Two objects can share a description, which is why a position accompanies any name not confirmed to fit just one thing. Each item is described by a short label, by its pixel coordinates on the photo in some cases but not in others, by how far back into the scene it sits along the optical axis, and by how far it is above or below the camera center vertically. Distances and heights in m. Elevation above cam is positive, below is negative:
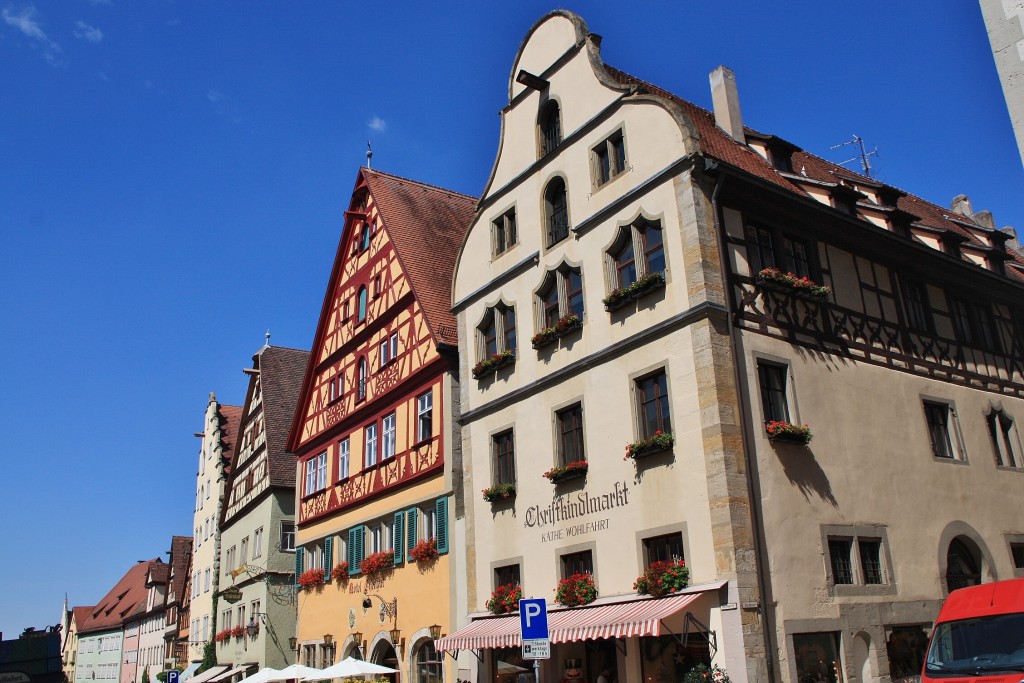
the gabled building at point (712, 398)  14.91 +4.41
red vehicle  9.94 +0.00
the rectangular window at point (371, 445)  26.42 +5.92
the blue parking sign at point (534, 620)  11.25 +0.44
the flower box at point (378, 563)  23.97 +2.53
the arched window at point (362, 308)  28.31 +10.24
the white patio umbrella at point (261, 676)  22.66 -0.07
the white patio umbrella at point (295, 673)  21.70 -0.05
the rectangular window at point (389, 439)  25.20 +5.79
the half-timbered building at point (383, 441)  22.58 +5.94
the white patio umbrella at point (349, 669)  20.25 -0.03
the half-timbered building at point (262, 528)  31.77 +5.08
